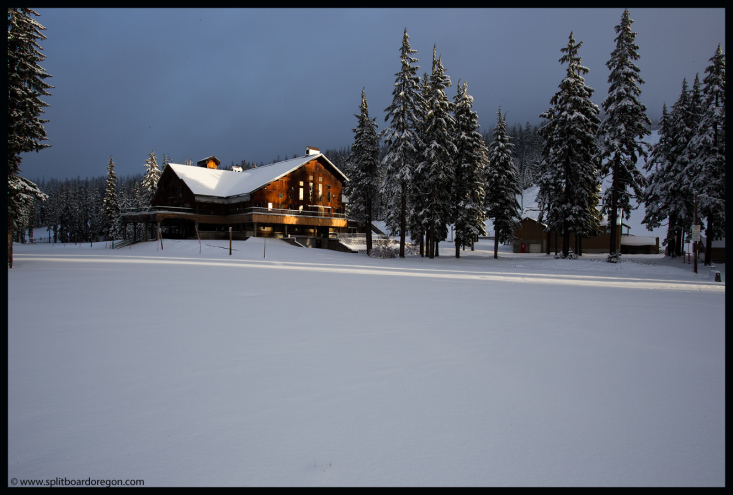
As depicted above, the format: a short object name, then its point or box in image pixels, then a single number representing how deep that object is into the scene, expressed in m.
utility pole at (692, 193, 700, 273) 23.67
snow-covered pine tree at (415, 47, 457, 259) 31.75
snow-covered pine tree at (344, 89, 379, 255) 37.84
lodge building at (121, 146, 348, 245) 45.19
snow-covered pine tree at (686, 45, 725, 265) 28.36
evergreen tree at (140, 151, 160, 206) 63.94
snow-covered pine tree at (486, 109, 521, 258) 35.59
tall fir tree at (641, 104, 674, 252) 35.19
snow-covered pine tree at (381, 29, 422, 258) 31.98
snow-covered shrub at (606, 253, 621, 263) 28.95
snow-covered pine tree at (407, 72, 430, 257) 32.92
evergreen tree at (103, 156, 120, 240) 67.12
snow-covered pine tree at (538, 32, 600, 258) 31.19
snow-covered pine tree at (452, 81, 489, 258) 34.12
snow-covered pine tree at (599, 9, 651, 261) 28.73
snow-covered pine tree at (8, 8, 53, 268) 18.41
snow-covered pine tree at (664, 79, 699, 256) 33.09
